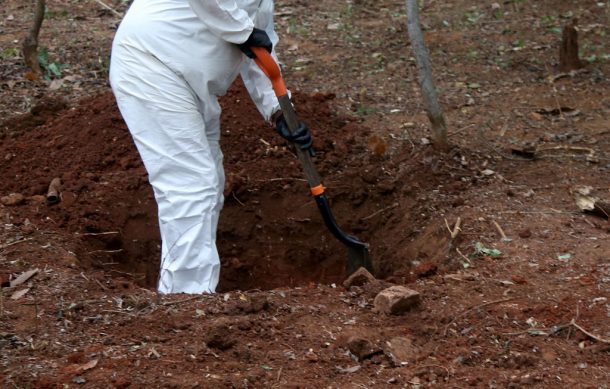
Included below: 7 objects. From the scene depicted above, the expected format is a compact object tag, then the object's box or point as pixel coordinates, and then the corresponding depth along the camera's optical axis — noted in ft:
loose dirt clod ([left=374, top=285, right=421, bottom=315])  27.84
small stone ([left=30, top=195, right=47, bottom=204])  37.01
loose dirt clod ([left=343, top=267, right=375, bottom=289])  31.01
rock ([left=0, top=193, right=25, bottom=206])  36.29
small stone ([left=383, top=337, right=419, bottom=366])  25.27
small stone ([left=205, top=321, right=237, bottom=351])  25.32
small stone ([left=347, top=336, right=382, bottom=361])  25.22
